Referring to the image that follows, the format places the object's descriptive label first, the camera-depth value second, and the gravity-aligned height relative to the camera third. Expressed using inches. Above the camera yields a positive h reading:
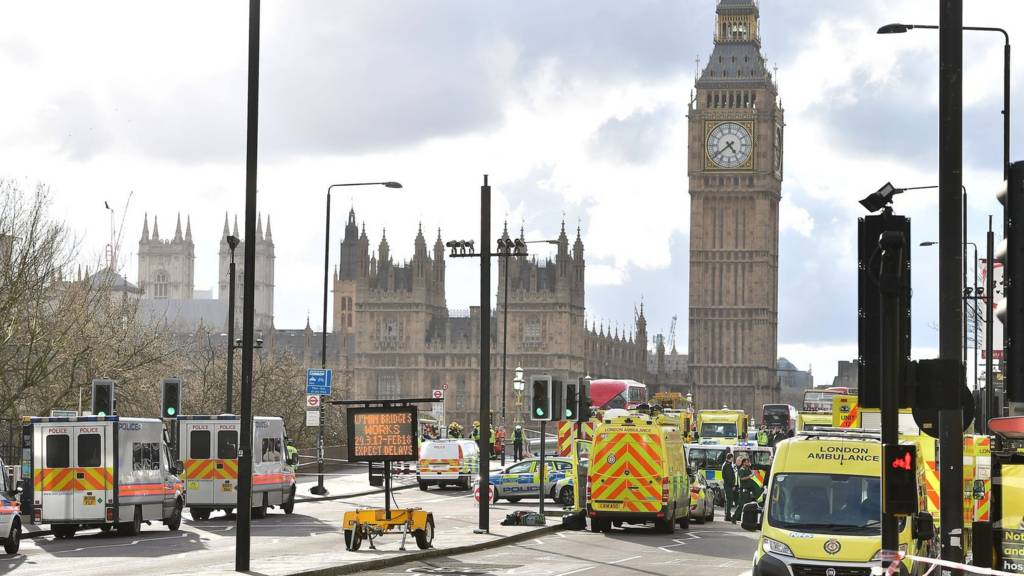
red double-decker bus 3870.6 -73.9
